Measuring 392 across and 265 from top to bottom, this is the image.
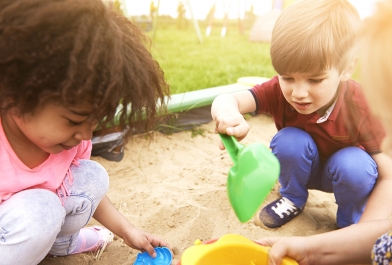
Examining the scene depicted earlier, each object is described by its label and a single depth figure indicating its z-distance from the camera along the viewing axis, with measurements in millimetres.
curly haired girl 842
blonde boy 1212
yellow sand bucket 982
